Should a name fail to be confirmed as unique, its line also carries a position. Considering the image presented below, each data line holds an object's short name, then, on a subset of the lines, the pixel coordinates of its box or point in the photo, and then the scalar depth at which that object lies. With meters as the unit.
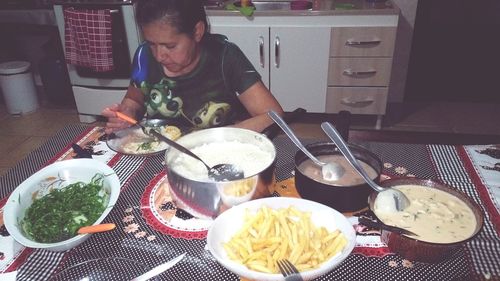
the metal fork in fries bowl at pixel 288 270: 0.72
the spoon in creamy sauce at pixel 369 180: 0.92
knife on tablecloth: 0.81
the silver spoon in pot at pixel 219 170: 1.05
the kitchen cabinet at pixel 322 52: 3.05
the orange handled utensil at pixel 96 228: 0.91
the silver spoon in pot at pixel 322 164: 1.06
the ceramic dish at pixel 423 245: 0.81
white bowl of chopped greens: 0.94
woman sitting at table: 1.56
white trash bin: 3.76
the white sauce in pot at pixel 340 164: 1.05
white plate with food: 1.37
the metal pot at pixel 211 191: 0.89
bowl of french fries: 0.76
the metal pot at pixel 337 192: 0.94
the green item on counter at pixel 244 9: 3.08
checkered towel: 3.02
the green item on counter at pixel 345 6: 3.04
